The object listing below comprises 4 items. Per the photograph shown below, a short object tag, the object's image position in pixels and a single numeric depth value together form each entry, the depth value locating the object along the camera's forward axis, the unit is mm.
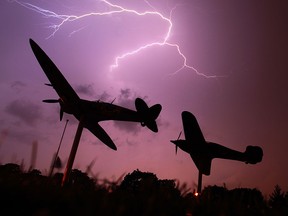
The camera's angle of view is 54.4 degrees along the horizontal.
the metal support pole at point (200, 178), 20041
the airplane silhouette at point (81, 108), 16141
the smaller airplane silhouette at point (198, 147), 23641
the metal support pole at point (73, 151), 14056
